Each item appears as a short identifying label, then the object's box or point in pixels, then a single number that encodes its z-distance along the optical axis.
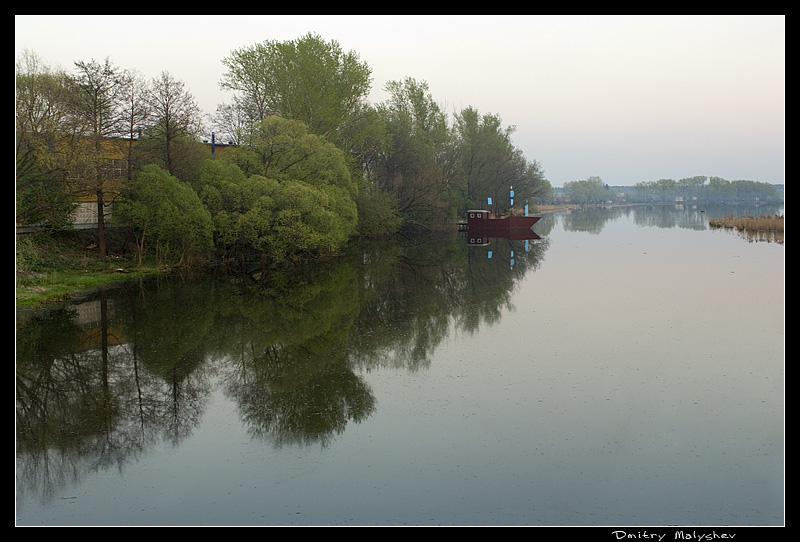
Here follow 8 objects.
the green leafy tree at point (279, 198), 30.94
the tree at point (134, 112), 29.98
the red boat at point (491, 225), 63.38
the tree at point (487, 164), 73.38
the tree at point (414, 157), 56.43
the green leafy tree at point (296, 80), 42.12
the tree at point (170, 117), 32.06
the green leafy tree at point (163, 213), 28.58
